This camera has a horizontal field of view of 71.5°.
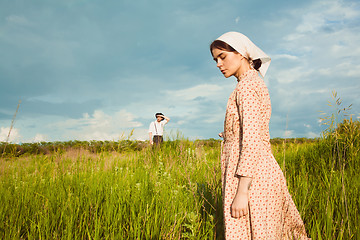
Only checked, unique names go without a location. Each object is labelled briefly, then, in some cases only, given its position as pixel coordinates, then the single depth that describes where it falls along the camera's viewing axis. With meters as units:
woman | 1.83
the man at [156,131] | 11.69
